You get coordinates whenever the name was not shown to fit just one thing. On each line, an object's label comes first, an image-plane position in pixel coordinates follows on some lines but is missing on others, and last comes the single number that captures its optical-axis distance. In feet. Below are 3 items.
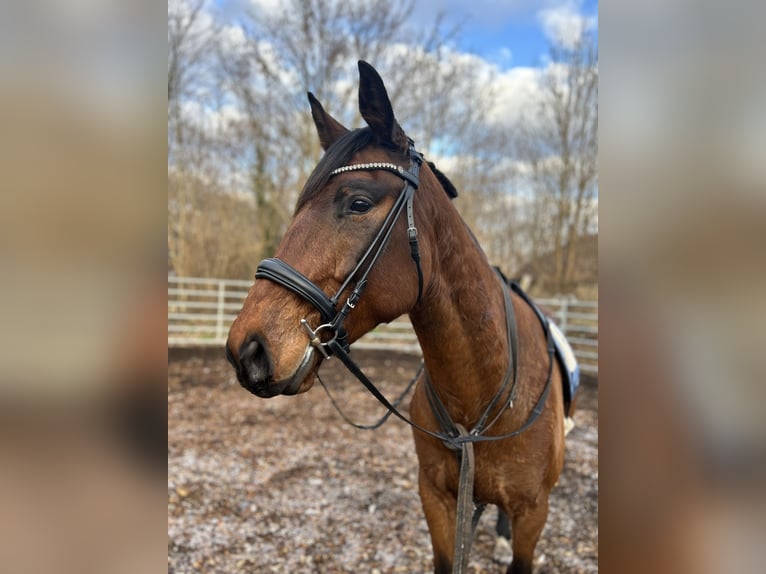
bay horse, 5.12
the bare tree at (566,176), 45.73
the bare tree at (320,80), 43.01
